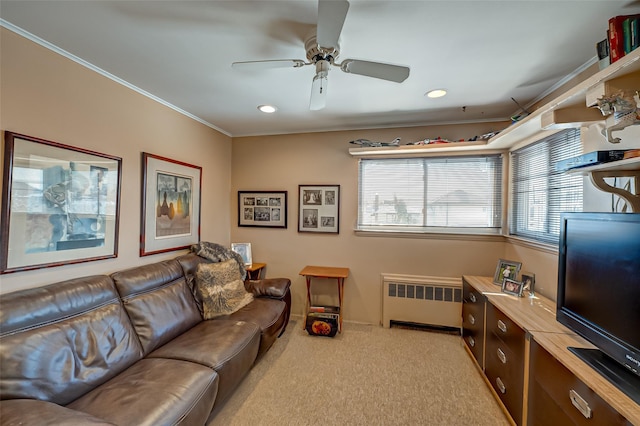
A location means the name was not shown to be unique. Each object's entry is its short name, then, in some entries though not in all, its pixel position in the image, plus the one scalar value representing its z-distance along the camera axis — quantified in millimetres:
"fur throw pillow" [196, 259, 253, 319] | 2368
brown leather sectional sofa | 1223
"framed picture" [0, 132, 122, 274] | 1471
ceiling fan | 1278
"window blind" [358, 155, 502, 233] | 2926
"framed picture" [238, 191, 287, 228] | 3463
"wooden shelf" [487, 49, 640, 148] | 1041
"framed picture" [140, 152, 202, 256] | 2332
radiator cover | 2914
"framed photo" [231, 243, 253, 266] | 3334
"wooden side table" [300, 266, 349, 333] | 2906
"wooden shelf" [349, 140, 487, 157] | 2688
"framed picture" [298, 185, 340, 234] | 3297
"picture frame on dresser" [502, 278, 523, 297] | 2113
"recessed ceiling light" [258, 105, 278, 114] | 2578
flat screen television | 1047
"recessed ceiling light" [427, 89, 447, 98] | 2217
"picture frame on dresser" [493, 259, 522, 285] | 2338
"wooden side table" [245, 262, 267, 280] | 3223
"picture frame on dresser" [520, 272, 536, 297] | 2111
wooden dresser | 1020
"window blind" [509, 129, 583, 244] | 1975
